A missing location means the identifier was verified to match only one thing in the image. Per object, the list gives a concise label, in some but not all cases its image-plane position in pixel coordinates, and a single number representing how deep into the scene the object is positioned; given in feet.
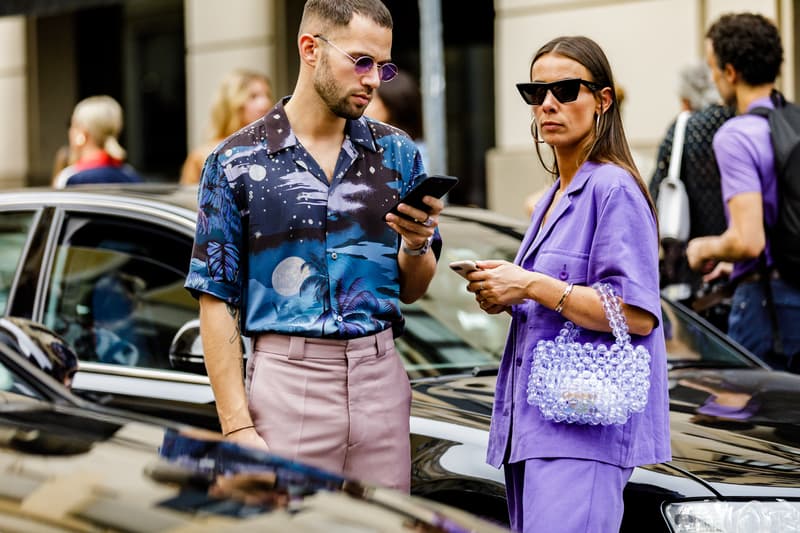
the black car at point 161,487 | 11.82
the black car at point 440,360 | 17.89
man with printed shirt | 17.15
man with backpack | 26.57
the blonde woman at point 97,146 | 43.20
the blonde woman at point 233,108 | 38.04
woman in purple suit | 16.07
